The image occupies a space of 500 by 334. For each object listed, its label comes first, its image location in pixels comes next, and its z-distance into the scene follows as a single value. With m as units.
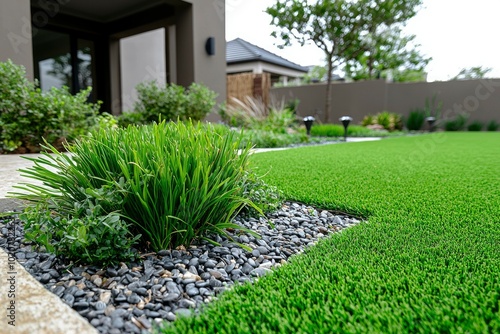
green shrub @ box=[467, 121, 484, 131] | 12.55
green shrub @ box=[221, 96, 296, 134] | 7.92
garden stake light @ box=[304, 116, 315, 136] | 8.49
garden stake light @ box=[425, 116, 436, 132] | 11.84
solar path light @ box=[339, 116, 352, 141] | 8.21
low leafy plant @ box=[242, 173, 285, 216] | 2.17
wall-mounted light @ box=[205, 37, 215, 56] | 7.55
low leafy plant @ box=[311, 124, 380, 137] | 9.20
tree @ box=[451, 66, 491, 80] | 23.86
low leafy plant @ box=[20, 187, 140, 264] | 1.40
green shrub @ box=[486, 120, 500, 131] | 12.50
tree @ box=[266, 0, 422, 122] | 12.36
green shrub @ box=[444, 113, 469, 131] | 12.66
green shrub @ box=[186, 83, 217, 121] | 6.80
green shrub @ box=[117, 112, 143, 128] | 6.94
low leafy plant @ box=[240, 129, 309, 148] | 6.43
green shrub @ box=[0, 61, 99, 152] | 4.30
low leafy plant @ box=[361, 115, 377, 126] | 12.48
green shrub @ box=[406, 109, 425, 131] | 12.73
